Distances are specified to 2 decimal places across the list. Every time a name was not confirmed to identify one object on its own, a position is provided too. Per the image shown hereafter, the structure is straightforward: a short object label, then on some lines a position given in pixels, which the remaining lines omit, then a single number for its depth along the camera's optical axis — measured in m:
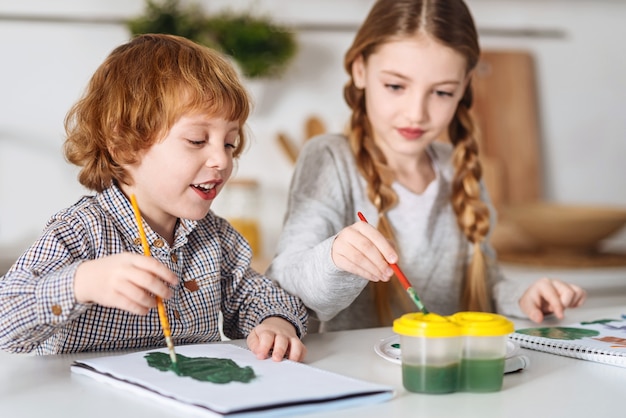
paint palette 1.34
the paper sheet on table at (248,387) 1.15
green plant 2.84
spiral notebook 1.40
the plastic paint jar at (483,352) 1.22
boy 1.44
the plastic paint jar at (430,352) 1.21
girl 1.79
